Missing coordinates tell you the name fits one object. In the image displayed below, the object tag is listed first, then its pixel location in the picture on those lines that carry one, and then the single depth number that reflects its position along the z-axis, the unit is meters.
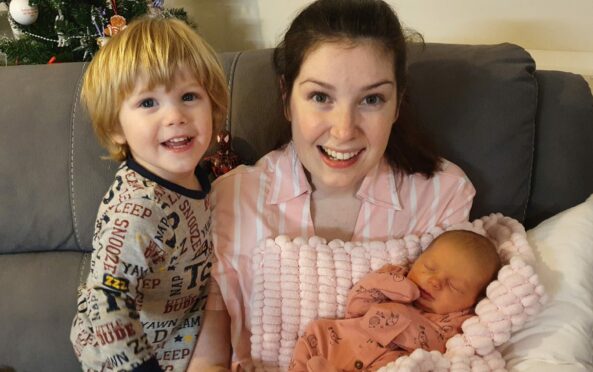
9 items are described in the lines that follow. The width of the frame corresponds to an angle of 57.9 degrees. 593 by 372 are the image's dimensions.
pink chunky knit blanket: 1.23
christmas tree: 1.92
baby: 1.20
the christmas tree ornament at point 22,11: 1.90
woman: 1.20
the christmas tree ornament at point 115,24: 1.84
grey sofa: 1.46
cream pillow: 1.16
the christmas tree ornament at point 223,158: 1.53
